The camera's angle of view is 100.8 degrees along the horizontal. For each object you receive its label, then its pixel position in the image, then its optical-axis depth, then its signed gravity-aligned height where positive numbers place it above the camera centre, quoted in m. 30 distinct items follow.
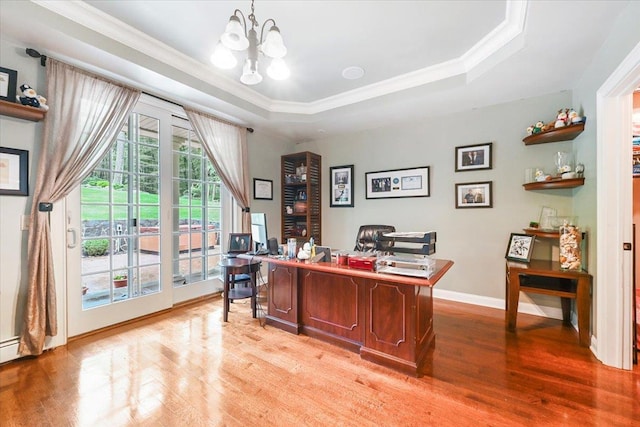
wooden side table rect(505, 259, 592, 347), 2.34 -0.75
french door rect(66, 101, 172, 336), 2.60 -0.22
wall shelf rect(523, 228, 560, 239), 2.75 -0.22
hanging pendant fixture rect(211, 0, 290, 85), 1.63 +1.06
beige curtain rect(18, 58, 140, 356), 2.20 +0.54
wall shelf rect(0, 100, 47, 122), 2.03 +0.80
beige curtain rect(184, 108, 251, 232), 3.50 +0.86
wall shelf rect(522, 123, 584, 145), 2.57 +0.80
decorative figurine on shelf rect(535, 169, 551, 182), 2.84 +0.39
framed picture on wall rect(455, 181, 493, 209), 3.34 +0.22
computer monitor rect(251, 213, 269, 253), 2.91 -0.23
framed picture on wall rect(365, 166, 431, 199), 3.79 +0.43
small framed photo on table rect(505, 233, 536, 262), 2.91 -0.40
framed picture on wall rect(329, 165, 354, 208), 4.45 +0.44
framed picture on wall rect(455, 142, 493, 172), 3.34 +0.71
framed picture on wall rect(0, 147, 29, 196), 2.12 +0.33
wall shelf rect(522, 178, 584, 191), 2.56 +0.29
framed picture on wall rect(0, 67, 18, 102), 2.08 +1.02
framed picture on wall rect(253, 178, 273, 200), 4.31 +0.39
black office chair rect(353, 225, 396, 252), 3.37 -0.31
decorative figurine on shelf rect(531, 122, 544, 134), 2.85 +0.92
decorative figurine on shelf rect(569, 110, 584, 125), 2.54 +0.91
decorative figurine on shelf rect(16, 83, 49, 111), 2.13 +0.93
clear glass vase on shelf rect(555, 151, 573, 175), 2.77 +0.55
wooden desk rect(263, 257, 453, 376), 2.00 -0.85
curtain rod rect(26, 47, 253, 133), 2.18 +1.32
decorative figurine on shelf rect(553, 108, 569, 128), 2.64 +0.93
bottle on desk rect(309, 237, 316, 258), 2.61 -0.39
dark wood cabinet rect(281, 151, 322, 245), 4.57 +0.28
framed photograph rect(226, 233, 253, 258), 3.26 -0.39
